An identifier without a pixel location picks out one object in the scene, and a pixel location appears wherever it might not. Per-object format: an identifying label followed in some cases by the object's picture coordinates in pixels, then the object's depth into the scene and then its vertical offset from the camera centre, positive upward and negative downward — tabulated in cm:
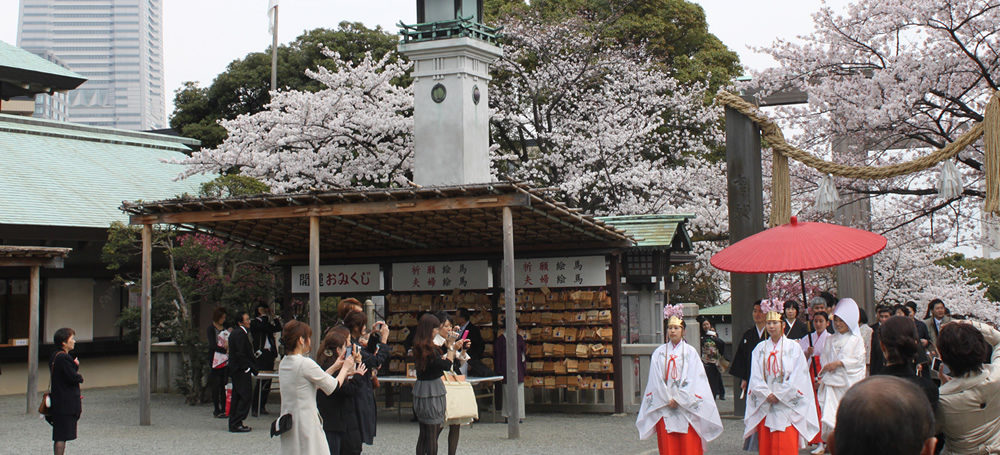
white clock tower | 1645 +350
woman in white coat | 670 -70
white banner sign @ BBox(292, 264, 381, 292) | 1533 +18
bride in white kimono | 918 -78
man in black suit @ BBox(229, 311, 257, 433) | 1250 -106
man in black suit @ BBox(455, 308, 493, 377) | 1338 -71
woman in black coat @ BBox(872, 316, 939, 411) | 493 -35
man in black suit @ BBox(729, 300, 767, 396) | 1049 -72
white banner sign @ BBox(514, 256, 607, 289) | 1393 +18
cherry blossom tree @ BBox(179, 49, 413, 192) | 2097 +345
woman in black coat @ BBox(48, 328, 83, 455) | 921 -96
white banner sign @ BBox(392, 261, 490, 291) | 1458 +18
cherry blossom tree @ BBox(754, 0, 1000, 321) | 1352 +283
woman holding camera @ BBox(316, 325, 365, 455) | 725 -99
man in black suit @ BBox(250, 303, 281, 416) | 1400 -75
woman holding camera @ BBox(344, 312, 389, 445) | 751 -63
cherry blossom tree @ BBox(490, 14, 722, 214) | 2378 +443
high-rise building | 17062 +4621
